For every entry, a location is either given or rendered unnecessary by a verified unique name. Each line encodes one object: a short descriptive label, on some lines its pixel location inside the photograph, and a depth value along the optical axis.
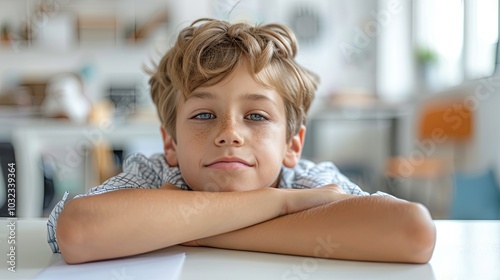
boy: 0.70
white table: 0.64
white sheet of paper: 0.64
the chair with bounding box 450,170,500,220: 2.62
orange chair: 3.60
